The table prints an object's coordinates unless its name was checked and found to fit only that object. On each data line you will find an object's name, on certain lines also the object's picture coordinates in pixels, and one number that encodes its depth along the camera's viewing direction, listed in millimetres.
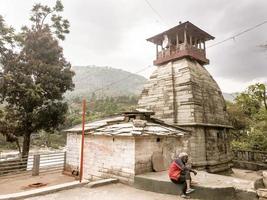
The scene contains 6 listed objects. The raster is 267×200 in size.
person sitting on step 7176
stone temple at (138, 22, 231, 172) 17266
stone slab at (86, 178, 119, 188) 8336
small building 9234
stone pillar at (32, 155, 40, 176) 14898
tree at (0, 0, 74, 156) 16875
